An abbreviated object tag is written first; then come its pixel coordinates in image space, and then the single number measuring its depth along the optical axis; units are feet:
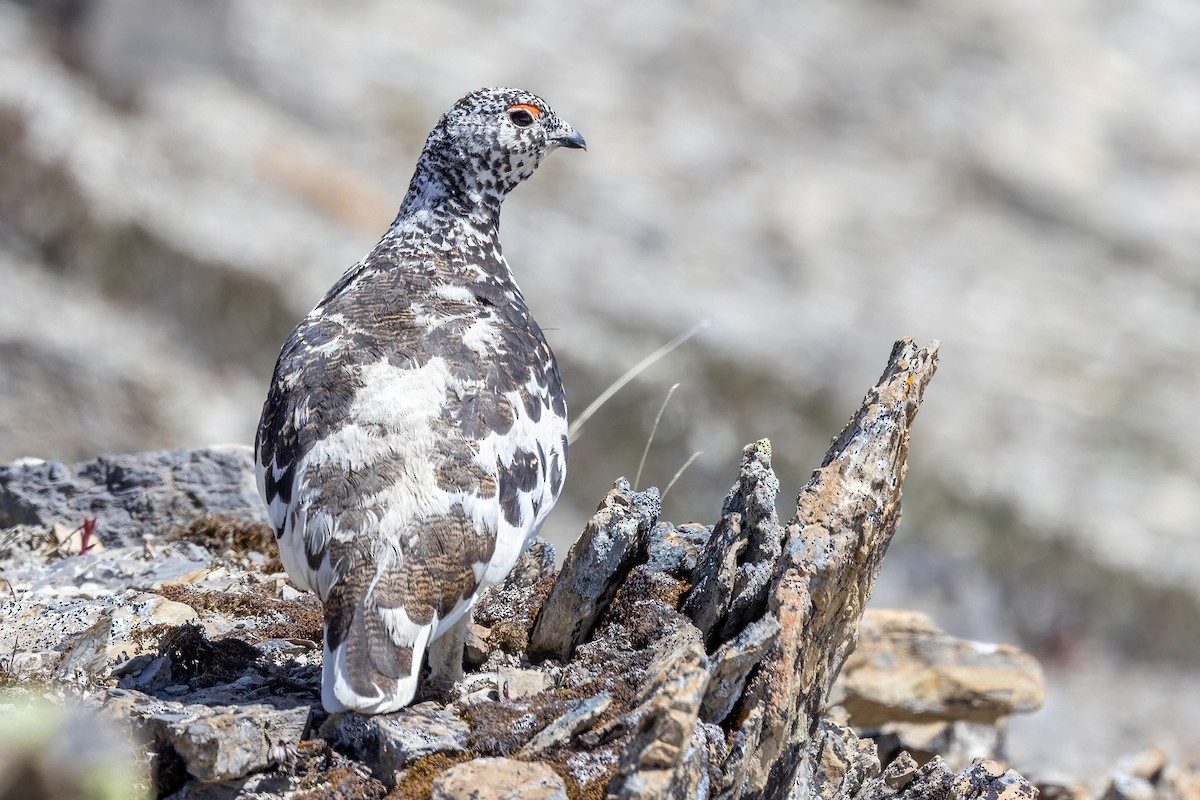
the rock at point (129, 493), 46.52
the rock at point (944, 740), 47.60
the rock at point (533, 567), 39.60
